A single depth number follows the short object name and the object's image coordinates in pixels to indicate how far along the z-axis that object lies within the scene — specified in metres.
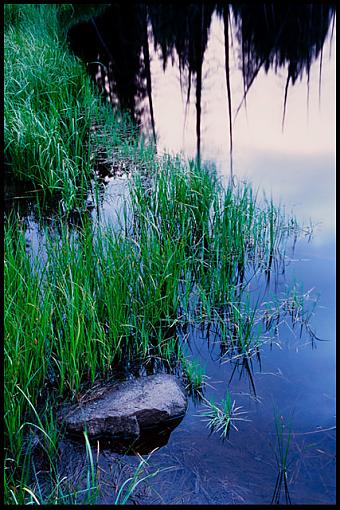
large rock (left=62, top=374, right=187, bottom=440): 2.08
